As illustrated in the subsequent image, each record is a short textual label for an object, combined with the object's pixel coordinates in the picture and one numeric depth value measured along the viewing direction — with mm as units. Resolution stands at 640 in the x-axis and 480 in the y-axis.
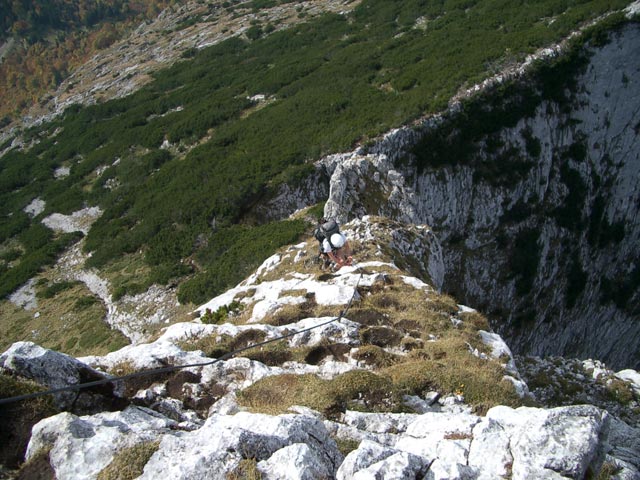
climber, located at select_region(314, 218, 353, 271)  15594
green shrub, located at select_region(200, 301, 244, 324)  16234
